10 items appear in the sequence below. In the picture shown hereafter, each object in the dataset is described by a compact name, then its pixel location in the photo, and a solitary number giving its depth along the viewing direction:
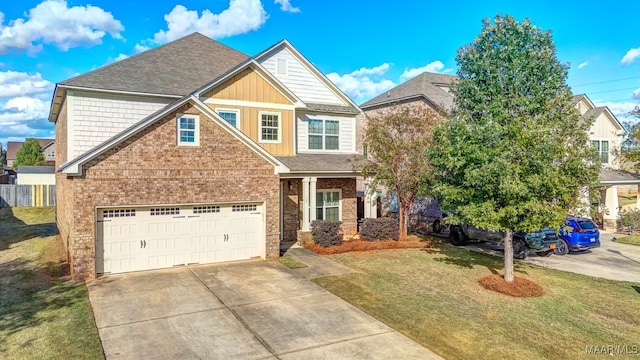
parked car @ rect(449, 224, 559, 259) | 16.38
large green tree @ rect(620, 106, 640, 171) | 25.56
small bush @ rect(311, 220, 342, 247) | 17.22
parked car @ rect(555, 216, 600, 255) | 17.08
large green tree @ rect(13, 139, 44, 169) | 56.42
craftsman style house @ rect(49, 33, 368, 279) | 12.56
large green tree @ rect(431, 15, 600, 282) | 10.91
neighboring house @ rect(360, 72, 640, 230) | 25.25
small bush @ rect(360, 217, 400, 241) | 18.61
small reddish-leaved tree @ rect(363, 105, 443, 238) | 18.03
